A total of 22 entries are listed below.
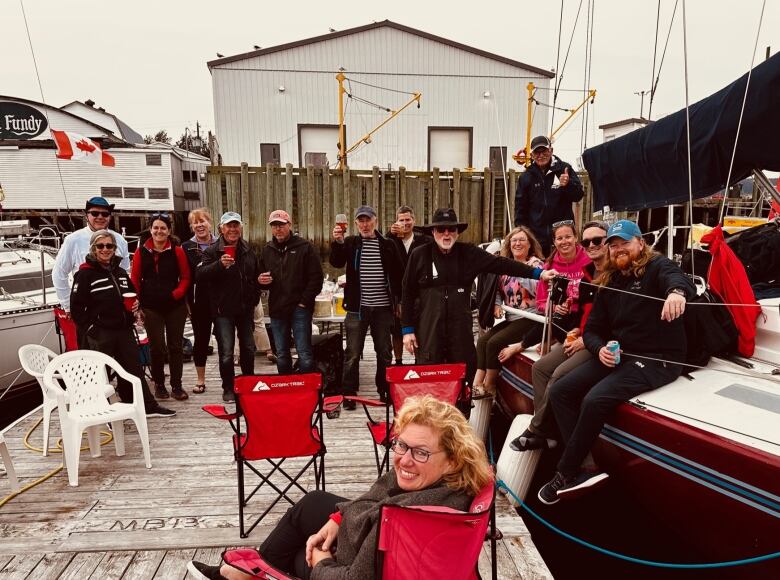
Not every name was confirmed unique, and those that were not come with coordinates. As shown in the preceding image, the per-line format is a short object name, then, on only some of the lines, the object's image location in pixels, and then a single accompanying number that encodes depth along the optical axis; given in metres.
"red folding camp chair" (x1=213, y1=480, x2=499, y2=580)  1.53
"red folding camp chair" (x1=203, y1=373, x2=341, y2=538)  2.83
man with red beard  2.86
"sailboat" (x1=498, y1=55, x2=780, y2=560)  2.25
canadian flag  8.30
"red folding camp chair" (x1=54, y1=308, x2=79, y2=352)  4.90
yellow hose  3.27
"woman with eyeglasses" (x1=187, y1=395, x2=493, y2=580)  1.69
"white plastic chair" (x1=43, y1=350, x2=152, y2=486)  3.39
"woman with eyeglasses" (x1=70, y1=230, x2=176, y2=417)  4.04
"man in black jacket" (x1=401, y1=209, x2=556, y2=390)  3.80
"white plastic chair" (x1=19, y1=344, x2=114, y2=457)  3.95
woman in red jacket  4.67
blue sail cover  2.93
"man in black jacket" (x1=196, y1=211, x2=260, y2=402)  4.61
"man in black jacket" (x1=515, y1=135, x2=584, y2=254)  5.12
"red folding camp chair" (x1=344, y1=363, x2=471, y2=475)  3.10
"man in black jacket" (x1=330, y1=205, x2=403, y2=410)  4.62
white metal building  16.38
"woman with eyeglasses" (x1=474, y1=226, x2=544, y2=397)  4.25
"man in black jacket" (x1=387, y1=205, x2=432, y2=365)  4.79
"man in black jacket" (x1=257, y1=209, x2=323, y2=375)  4.65
